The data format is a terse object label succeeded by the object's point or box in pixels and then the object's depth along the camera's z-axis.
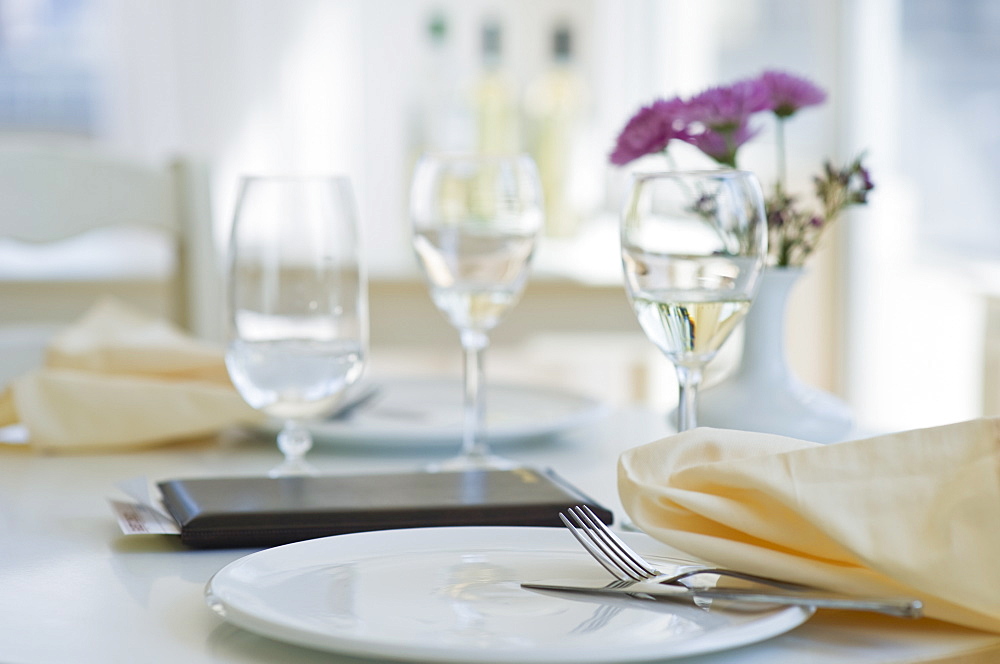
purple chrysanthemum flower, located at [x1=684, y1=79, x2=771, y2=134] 1.38
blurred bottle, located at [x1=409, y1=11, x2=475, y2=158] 2.92
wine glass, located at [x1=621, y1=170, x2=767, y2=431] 1.26
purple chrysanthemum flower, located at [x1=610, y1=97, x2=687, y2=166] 1.38
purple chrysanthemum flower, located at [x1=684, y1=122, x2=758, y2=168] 1.39
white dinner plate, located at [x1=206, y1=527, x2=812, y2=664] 1.08
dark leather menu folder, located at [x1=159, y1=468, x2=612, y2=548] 1.25
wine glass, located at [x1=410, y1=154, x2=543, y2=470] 1.44
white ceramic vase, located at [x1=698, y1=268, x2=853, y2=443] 1.41
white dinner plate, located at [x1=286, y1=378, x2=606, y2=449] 1.50
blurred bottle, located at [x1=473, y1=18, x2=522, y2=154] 3.19
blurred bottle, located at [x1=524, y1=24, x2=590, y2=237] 3.13
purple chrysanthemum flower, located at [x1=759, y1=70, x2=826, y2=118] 1.42
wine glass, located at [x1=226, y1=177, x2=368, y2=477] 1.37
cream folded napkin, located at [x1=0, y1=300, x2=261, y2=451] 1.49
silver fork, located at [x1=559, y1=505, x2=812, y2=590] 1.15
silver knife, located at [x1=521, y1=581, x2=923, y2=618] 1.08
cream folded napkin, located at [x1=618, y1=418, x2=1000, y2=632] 1.13
